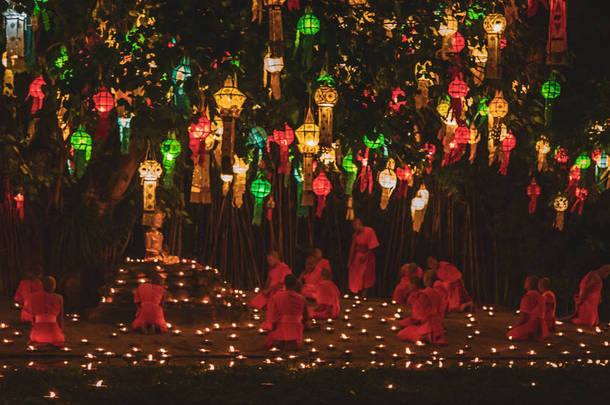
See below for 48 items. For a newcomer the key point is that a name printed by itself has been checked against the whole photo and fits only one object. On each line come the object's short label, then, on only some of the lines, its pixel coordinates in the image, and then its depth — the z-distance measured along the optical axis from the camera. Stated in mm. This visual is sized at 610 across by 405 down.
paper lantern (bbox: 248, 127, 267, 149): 15504
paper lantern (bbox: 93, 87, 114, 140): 14075
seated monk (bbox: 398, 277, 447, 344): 18448
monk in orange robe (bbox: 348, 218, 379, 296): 26259
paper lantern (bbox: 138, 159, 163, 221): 16590
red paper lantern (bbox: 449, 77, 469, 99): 15480
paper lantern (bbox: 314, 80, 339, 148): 14059
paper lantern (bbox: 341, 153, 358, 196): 17860
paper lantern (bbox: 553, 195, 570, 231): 22641
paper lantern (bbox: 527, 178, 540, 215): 22724
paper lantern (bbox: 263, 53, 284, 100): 13520
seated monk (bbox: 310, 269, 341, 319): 21823
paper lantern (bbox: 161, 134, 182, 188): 16246
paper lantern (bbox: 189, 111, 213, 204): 15512
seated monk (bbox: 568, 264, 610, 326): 22151
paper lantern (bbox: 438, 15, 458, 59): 15387
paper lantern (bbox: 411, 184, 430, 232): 21869
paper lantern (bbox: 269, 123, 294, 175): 16199
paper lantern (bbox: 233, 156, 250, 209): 17886
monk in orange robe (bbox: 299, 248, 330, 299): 24322
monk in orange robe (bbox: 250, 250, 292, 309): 22916
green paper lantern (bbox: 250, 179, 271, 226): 18058
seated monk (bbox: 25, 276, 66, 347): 16683
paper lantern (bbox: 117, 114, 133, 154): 15082
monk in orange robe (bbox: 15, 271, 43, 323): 19690
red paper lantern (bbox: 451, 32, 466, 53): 15582
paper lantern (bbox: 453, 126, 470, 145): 17183
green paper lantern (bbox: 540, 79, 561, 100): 15973
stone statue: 21932
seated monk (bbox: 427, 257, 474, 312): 23650
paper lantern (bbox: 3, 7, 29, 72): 11888
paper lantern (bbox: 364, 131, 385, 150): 14642
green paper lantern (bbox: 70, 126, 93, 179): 15512
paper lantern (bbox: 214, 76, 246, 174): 13809
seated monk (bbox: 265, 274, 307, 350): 17121
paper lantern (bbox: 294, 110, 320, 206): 15027
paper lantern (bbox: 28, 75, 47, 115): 15160
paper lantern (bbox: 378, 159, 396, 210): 18277
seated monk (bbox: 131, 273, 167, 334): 19105
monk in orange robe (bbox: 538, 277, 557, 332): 19433
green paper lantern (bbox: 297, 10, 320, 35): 12619
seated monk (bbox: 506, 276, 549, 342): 19339
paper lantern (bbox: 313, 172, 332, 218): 18370
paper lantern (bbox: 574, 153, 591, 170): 20089
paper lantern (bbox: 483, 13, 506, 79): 14410
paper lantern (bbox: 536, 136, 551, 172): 19761
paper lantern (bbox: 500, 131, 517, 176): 18417
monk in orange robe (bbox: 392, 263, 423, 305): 25237
